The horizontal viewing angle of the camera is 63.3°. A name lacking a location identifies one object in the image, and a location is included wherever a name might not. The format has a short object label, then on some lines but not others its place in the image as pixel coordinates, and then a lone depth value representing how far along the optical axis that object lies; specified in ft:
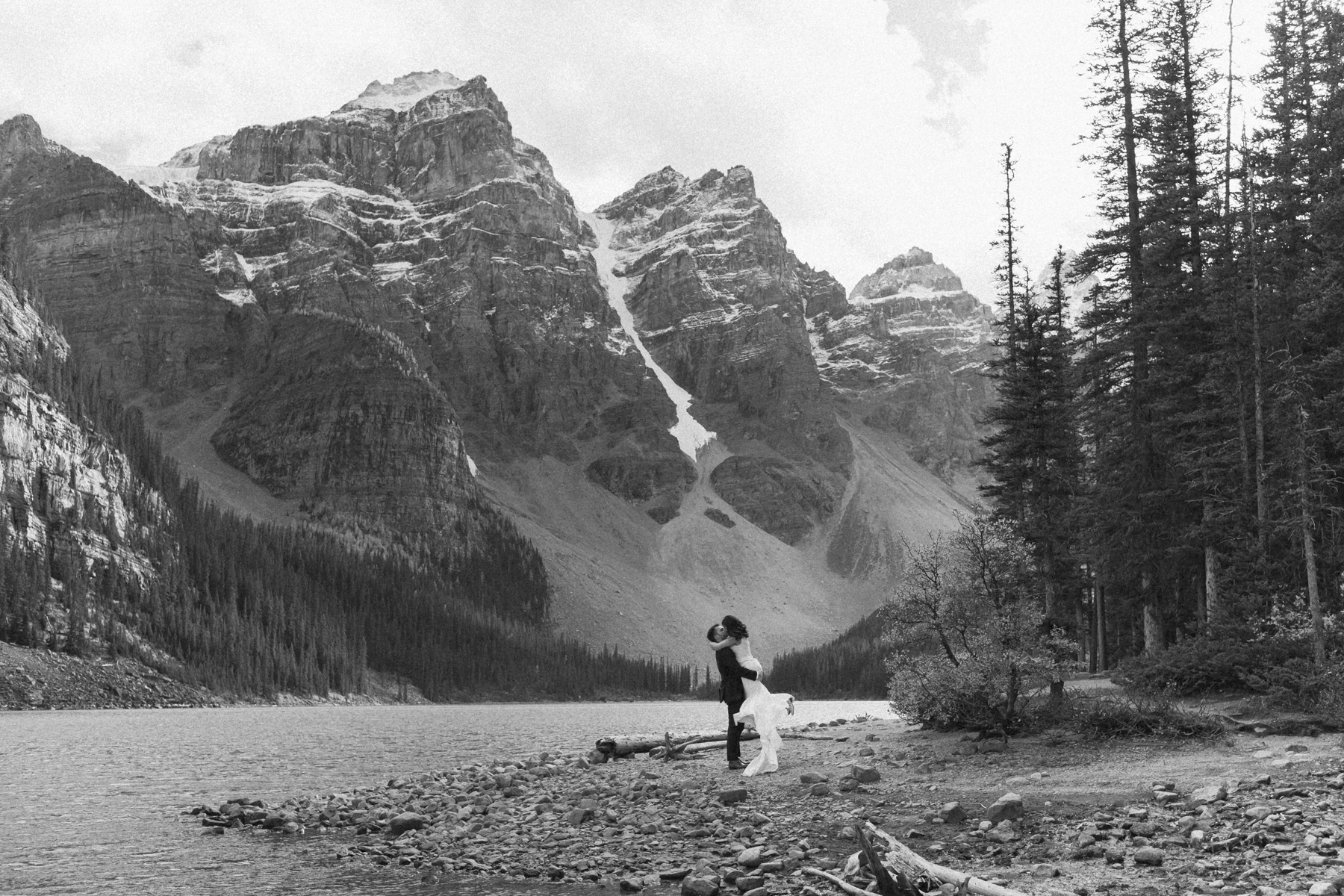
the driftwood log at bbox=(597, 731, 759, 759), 98.58
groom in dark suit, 75.66
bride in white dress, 75.51
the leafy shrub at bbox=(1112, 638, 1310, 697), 91.86
